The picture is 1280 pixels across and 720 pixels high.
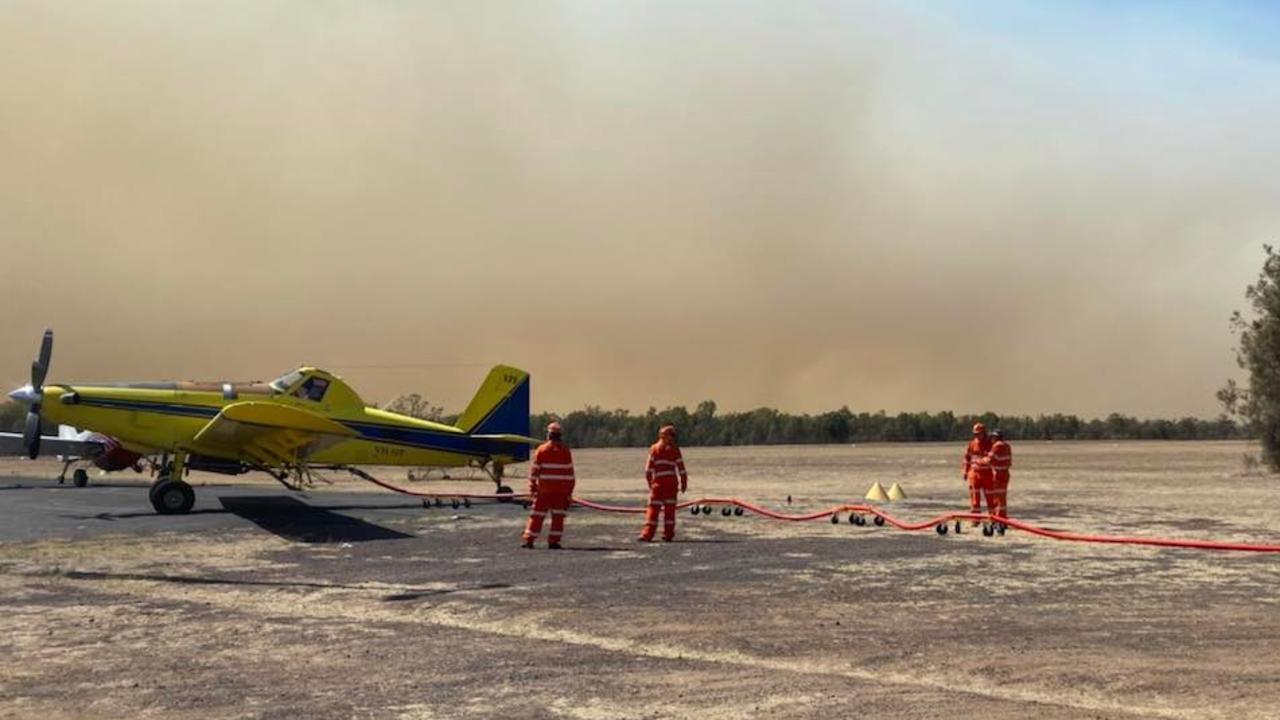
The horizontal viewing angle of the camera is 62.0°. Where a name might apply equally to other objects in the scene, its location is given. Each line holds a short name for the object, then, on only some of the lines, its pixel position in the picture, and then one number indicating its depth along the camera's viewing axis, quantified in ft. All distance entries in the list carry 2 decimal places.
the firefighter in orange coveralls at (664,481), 57.31
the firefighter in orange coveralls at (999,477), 64.18
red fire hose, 51.06
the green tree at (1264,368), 143.95
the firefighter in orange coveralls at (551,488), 53.62
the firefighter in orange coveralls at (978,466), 65.00
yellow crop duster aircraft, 68.28
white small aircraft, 100.89
